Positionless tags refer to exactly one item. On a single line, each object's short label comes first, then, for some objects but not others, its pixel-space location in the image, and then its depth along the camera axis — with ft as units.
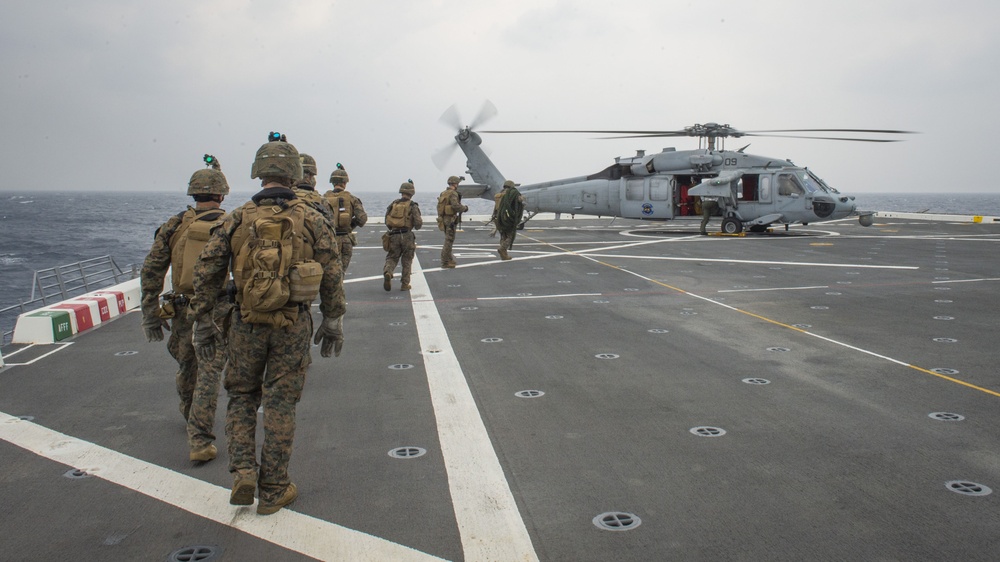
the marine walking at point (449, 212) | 50.72
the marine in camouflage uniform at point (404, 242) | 41.27
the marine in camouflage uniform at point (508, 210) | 54.70
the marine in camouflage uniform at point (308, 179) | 24.48
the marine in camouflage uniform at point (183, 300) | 17.06
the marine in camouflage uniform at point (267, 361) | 14.08
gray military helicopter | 78.48
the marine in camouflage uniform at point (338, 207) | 32.99
